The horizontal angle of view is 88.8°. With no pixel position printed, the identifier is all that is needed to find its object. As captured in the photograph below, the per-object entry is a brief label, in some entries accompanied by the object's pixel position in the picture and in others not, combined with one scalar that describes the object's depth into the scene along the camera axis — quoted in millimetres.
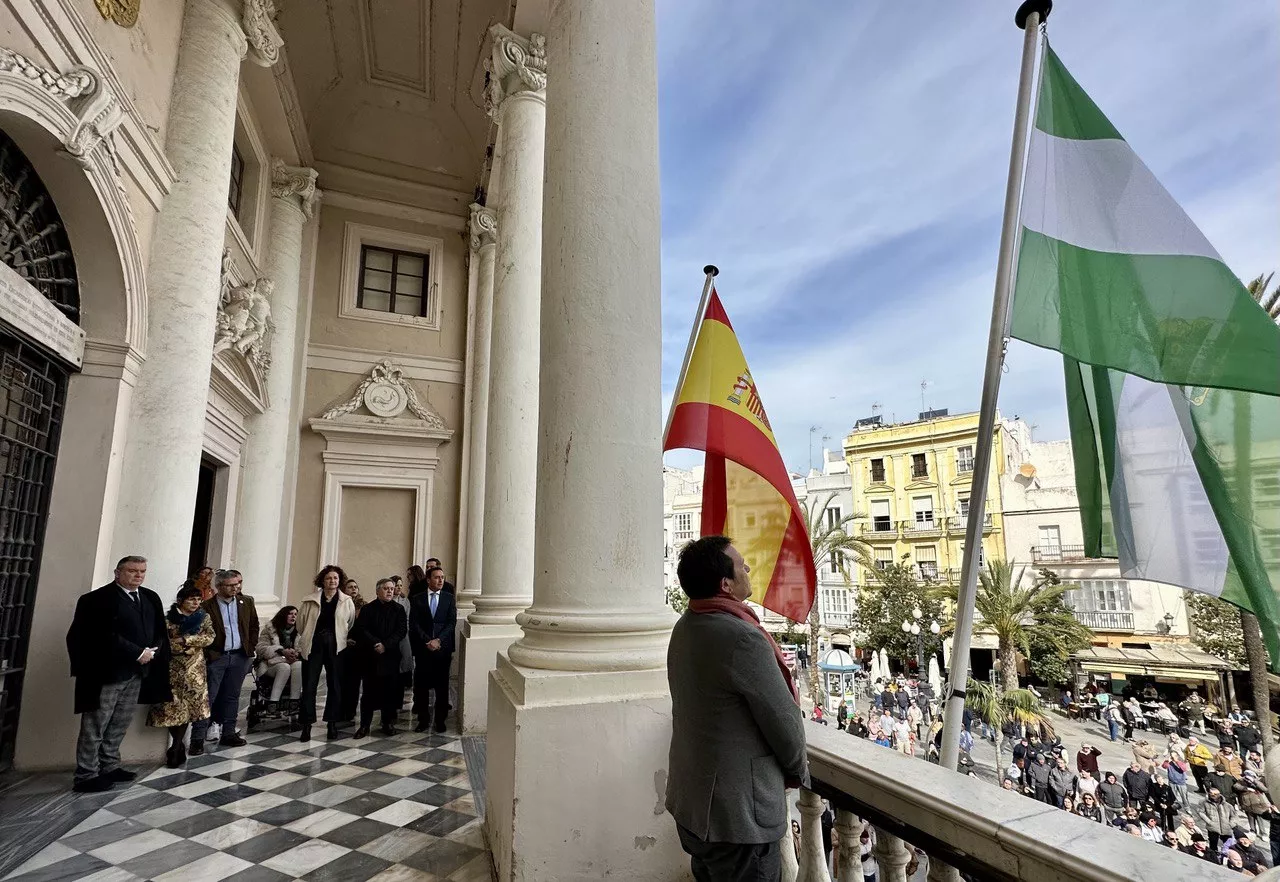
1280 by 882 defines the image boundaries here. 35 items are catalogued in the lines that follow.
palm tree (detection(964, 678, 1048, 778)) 18141
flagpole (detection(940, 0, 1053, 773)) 2340
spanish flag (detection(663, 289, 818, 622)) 3658
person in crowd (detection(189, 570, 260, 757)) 5488
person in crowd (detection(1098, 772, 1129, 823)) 11641
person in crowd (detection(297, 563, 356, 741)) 6059
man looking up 1898
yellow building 38969
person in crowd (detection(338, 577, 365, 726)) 6215
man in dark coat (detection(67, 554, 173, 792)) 4344
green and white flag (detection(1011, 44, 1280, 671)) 2078
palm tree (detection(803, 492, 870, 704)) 28119
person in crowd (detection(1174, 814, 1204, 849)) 10375
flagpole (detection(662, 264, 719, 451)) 4109
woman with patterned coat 4973
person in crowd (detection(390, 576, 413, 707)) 6852
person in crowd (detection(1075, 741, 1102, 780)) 13219
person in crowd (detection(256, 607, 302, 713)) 6727
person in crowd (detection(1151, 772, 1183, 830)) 11805
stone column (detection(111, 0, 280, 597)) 5191
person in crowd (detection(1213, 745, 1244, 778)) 13748
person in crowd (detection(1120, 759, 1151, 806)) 11594
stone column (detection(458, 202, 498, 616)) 9328
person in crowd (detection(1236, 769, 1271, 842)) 11555
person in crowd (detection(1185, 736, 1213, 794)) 14758
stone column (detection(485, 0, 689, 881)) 2521
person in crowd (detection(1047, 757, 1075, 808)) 11422
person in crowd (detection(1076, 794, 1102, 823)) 11741
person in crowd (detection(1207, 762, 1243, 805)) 13211
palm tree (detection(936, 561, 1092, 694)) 24750
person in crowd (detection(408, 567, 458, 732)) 6281
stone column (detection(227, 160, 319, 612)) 9203
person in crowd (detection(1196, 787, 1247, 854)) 13523
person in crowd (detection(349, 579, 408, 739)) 6004
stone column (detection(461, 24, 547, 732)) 6086
